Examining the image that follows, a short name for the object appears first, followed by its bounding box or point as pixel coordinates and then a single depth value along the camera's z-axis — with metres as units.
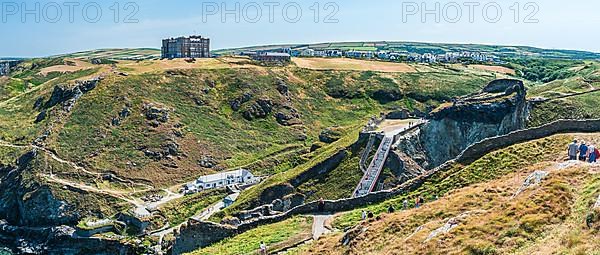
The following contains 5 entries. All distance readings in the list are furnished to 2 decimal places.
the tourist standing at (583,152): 28.75
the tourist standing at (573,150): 29.97
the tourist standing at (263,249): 30.53
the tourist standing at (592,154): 27.29
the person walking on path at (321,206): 37.04
